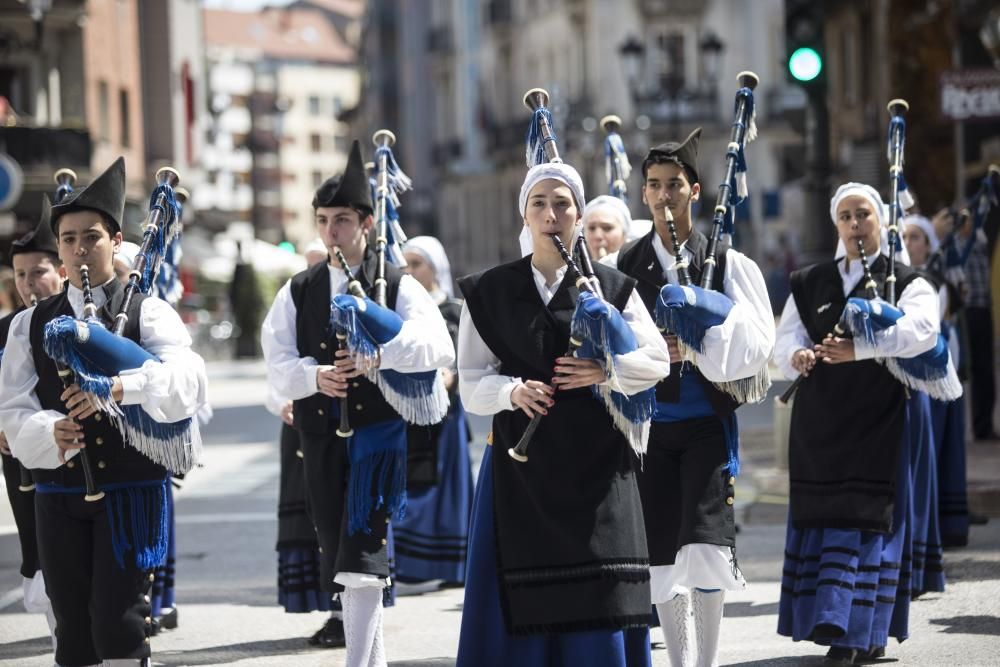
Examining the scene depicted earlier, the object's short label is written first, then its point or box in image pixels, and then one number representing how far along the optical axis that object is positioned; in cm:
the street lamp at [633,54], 3500
